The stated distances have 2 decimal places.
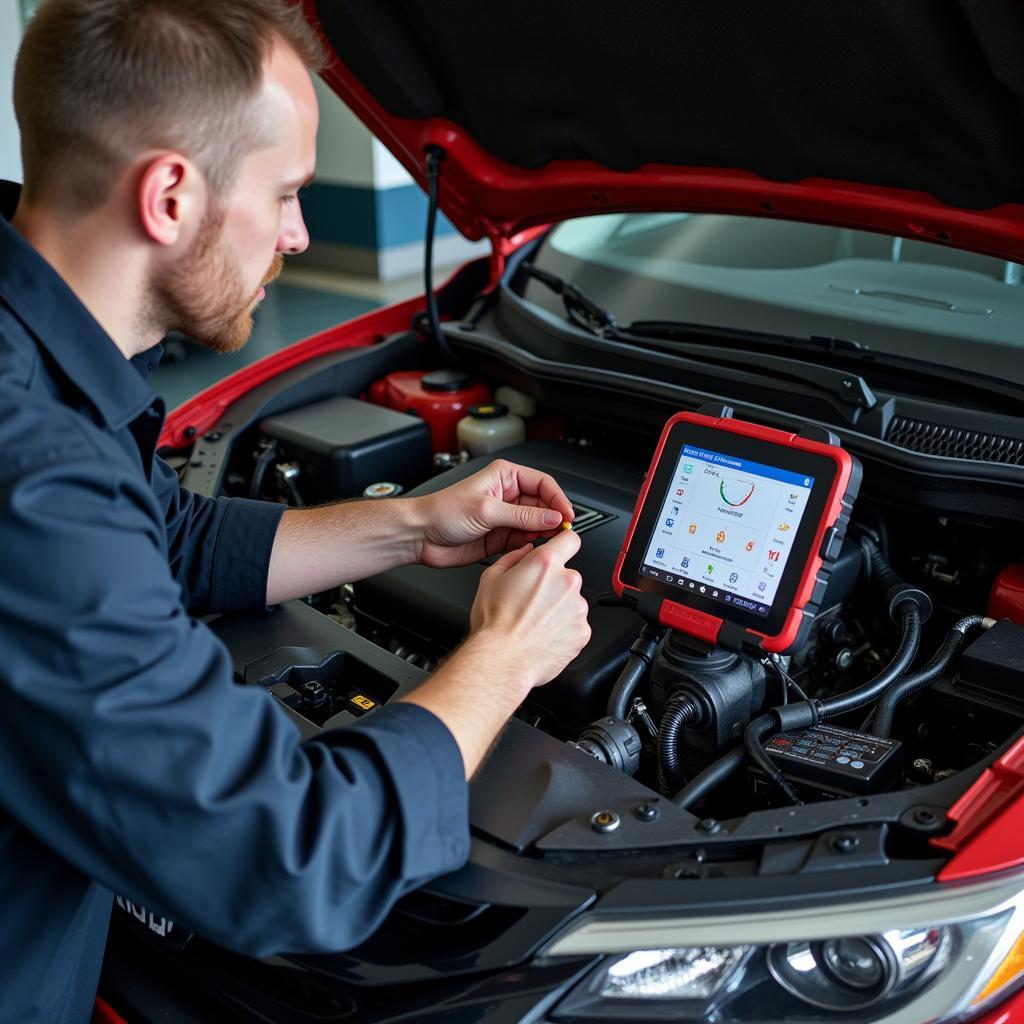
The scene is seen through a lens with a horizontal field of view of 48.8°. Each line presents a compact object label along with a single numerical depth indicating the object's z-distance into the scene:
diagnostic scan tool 1.16
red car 0.98
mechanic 0.89
